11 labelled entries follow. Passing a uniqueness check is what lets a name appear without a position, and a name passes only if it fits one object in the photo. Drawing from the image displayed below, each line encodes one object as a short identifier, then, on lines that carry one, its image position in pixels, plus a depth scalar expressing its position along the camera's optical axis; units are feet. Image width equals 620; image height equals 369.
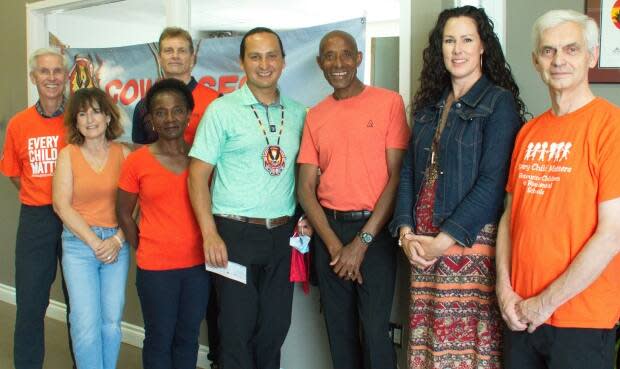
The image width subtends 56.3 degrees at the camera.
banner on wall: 8.98
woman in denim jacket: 5.92
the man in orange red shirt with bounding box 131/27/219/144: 8.86
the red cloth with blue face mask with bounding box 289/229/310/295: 7.81
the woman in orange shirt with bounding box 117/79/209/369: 7.54
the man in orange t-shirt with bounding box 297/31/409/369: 7.16
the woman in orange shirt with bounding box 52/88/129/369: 7.95
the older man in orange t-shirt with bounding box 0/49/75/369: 9.09
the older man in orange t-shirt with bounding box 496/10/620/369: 4.79
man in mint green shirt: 7.37
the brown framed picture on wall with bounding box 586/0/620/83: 6.51
